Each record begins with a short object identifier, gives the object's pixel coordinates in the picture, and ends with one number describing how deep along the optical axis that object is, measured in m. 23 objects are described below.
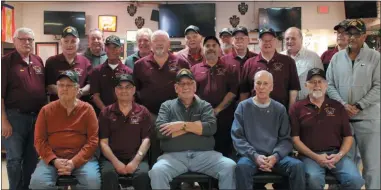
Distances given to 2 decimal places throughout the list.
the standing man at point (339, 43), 4.19
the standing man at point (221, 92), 3.85
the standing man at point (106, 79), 3.90
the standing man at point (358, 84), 3.39
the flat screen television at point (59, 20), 7.89
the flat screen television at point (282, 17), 7.69
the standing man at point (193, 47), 4.33
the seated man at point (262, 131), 3.29
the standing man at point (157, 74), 3.85
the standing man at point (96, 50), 4.44
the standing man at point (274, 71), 3.76
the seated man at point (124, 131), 3.41
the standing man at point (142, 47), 4.37
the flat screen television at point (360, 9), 6.87
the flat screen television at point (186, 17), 7.84
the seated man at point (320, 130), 3.33
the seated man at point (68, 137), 3.24
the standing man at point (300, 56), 4.01
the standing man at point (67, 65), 3.94
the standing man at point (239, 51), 4.16
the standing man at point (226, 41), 4.81
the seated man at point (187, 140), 3.26
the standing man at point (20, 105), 3.69
